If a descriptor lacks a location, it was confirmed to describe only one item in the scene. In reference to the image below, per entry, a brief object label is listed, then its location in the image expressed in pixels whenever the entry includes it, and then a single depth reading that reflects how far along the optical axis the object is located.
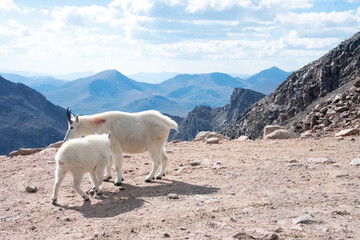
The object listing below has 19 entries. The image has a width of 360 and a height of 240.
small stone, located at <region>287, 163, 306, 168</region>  11.44
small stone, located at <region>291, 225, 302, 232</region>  6.51
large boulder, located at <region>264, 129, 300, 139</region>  20.02
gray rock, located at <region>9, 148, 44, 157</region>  20.06
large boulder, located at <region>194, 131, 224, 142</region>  22.46
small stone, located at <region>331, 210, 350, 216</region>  7.23
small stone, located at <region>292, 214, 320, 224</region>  6.83
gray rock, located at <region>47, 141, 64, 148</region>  20.33
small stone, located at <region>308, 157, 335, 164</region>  11.84
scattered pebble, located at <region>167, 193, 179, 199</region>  8.93
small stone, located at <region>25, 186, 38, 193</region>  10.45
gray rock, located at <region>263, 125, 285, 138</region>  23.04
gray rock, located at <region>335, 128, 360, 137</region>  17.94
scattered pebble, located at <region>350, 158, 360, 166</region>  11.26
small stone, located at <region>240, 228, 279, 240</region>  6.17
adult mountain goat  11.39
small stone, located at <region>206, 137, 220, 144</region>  18.76
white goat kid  9.34
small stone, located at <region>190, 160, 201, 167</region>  13.02
